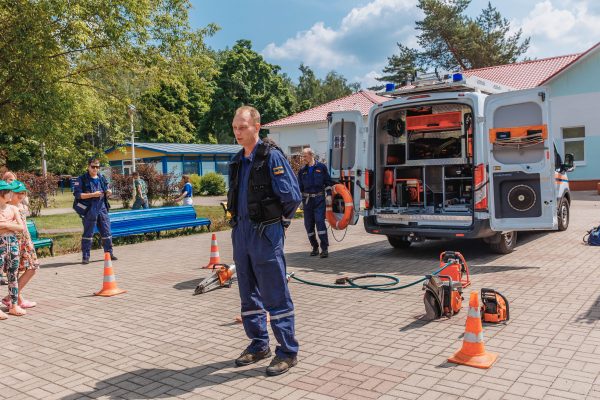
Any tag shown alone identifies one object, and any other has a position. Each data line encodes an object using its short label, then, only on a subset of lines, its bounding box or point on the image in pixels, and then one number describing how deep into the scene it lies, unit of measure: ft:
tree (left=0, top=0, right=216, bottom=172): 40.75
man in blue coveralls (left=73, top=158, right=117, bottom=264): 33.17
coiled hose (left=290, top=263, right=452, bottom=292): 23.44
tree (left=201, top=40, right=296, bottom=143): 175.22
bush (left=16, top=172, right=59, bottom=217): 69.98
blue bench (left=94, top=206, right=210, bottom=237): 42.22
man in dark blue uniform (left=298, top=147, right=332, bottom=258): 31.60
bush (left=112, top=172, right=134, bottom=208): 82.53
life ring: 31.27
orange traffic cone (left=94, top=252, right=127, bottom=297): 25.01
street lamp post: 54.02
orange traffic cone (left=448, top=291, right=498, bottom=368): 14.21
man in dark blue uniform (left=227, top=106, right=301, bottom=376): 14.25
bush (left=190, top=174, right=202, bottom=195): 118.21
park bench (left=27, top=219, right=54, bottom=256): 36.09
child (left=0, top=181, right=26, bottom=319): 21.07
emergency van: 26.96
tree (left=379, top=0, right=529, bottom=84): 137.18
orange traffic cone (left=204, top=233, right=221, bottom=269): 29.58
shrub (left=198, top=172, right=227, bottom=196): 117.39
